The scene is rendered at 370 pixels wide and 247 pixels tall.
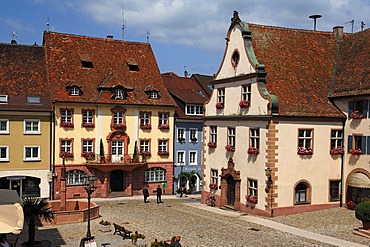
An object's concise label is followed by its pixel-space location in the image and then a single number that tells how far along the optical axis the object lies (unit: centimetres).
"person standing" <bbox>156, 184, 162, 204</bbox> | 3756
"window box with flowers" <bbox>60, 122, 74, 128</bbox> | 4041
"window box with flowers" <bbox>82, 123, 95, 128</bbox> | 4138
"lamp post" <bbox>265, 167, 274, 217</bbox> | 2875
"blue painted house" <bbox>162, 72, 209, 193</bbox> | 4619
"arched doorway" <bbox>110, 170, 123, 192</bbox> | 4294
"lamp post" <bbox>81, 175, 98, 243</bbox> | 2305
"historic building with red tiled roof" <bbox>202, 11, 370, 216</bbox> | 2909
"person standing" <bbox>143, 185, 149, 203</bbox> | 3822
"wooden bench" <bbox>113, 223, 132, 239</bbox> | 2284
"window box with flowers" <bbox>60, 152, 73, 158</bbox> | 4041
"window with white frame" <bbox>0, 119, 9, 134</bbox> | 3844
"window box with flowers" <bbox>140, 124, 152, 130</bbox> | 4378
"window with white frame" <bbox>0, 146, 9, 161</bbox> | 3850
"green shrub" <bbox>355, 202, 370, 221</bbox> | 2269
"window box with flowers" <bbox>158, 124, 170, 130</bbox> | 4462
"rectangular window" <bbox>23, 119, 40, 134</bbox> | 3922
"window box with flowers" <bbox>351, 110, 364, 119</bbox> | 2925
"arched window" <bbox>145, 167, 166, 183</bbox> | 4442
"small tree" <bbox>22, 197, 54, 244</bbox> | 1986
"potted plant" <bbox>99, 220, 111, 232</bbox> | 2463
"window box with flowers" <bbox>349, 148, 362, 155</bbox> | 2942
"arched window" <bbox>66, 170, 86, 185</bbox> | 4115
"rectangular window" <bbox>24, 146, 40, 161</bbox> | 3925
